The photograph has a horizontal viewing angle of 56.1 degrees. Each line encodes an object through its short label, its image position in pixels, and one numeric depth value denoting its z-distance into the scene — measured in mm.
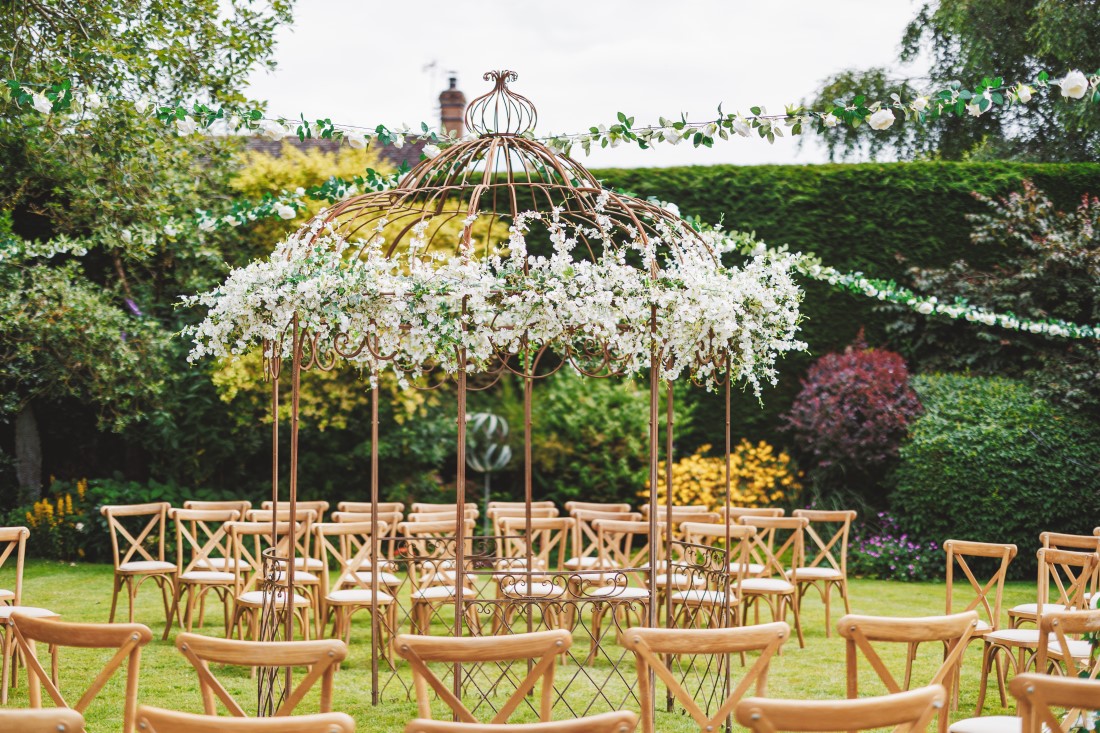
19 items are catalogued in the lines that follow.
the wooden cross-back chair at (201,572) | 6859
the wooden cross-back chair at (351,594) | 6270
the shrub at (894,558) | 9977
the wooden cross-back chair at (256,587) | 6180
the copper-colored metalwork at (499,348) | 5027
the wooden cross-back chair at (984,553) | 5395
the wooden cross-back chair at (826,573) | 7215
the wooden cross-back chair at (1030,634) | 5102
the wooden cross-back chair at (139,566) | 7062
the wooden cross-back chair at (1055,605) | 5594
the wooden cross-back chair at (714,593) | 5716
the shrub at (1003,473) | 9656
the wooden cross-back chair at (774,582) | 6832
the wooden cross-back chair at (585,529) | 7250
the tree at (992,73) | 15438
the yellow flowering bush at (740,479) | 10945
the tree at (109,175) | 8508
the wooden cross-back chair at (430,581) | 6070
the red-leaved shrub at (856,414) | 10555
